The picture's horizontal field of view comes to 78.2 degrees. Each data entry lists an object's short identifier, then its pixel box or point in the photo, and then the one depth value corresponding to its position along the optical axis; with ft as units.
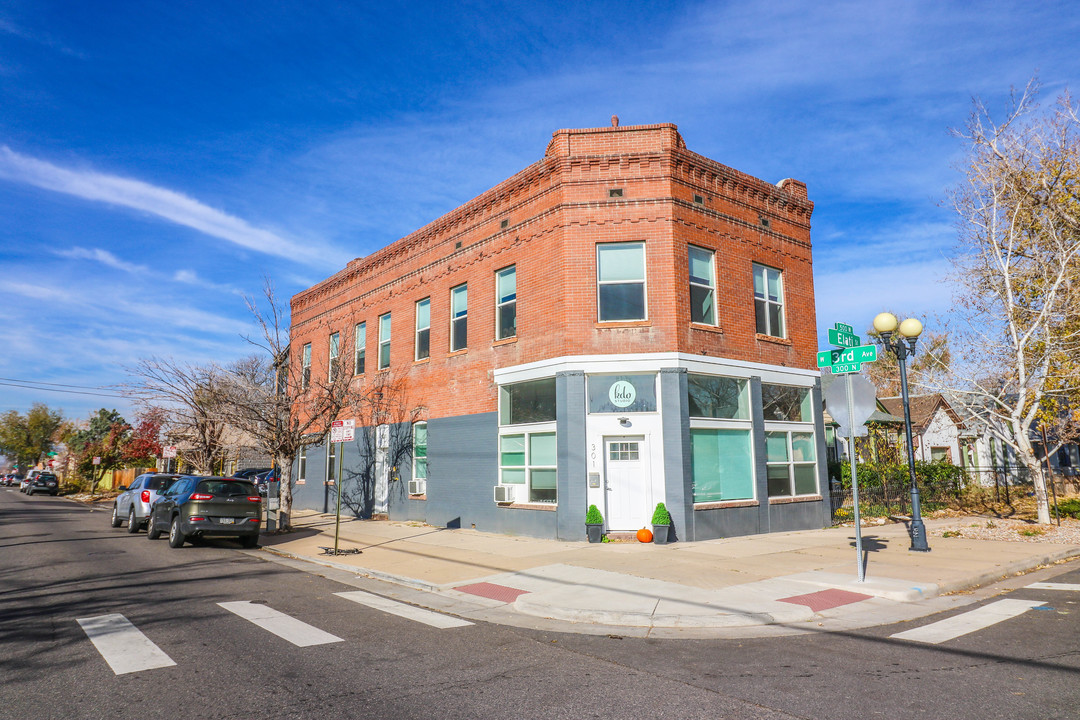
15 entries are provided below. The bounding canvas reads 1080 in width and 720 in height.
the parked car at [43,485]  166.09
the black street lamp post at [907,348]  42.11
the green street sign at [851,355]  33.94
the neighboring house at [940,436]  117.19
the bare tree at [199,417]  59.88
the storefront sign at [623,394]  49.55
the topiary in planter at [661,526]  45.70
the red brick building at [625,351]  49.21
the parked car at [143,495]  57.93
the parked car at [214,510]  47.78
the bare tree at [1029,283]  56.29
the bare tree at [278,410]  57.26
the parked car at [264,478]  86.45
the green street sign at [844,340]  37.04
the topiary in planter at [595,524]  46.96
